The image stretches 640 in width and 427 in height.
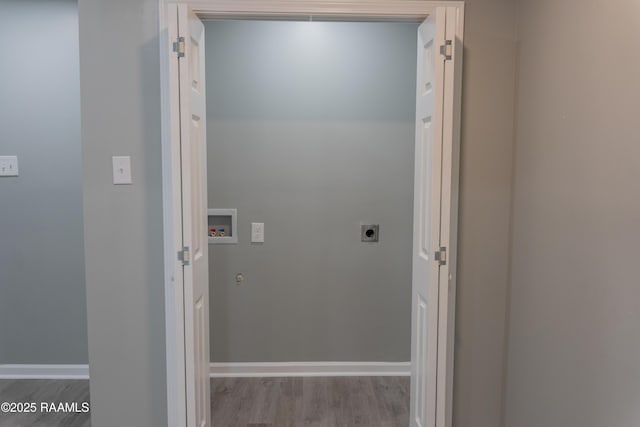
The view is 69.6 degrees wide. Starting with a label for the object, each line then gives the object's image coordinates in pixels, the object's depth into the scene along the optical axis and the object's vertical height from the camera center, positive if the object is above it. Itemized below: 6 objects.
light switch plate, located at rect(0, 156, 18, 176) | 2.99 +0.19
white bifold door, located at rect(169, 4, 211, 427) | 1.85 -0.02
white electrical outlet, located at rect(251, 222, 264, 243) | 3.17 -0.24
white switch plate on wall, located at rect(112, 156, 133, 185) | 2.11 +0.13
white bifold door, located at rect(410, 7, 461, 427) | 1.87 -0.09
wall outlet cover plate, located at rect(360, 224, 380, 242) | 3.20 -0.23
